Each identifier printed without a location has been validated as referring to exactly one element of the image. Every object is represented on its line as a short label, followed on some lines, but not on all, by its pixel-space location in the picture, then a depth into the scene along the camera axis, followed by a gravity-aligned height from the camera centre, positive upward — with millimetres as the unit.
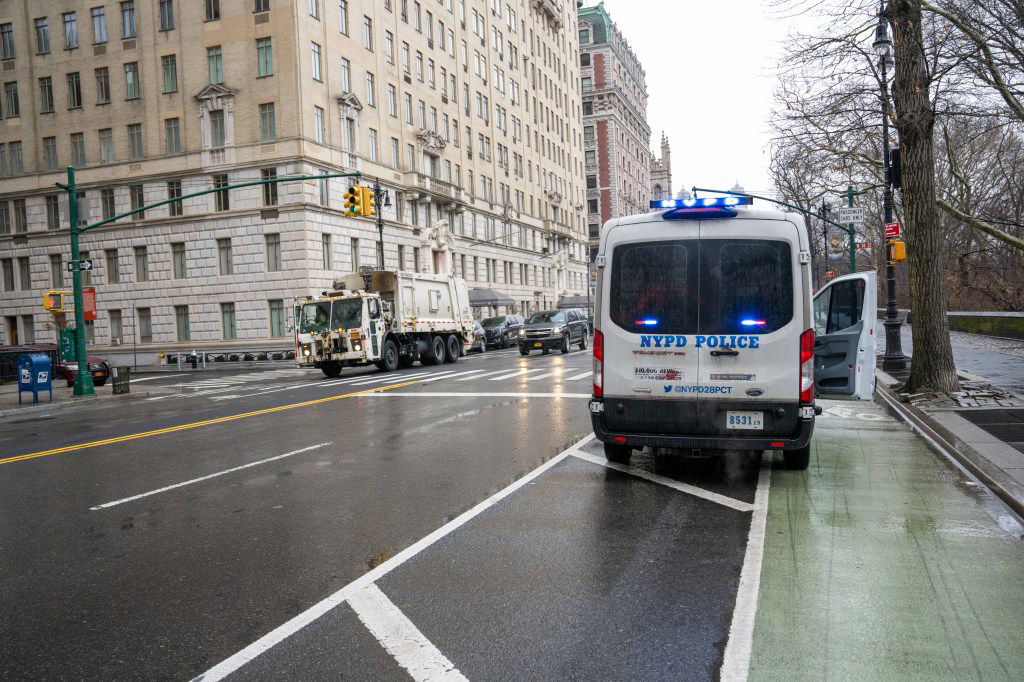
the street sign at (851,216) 22828 +2169
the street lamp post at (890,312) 14898 -592
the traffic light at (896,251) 18594 +899
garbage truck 24453 -486
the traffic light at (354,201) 22203 +3096
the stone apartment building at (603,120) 97312 +22729
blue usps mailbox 19453 -1276
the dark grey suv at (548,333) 31469 -1255
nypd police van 6984 -313
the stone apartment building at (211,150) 38938 +8860
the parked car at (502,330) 40875 -1424
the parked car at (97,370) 27938 -1813
